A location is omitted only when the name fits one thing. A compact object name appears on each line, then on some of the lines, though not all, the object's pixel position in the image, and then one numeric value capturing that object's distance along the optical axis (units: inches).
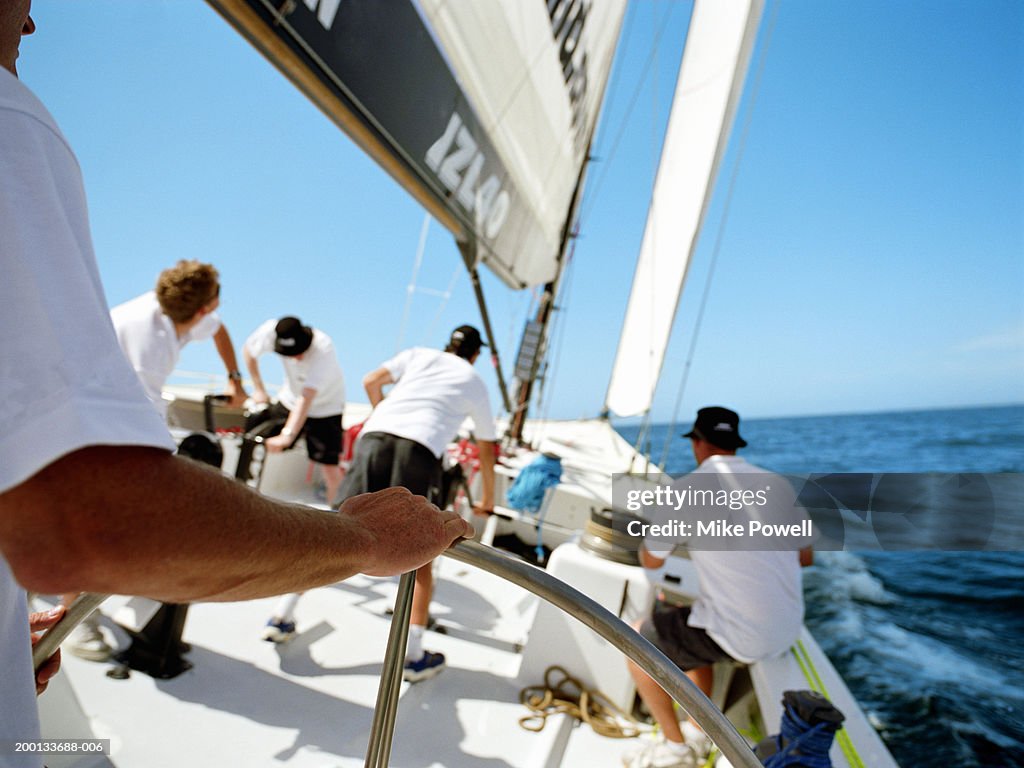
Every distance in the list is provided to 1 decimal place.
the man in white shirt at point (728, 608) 75.8
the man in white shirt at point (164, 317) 80.6
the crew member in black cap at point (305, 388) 109.3
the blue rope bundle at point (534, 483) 144.3
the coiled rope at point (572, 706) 83.0
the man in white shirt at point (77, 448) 13.2
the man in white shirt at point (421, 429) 90.3
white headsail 171.2
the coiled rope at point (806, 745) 55.4
